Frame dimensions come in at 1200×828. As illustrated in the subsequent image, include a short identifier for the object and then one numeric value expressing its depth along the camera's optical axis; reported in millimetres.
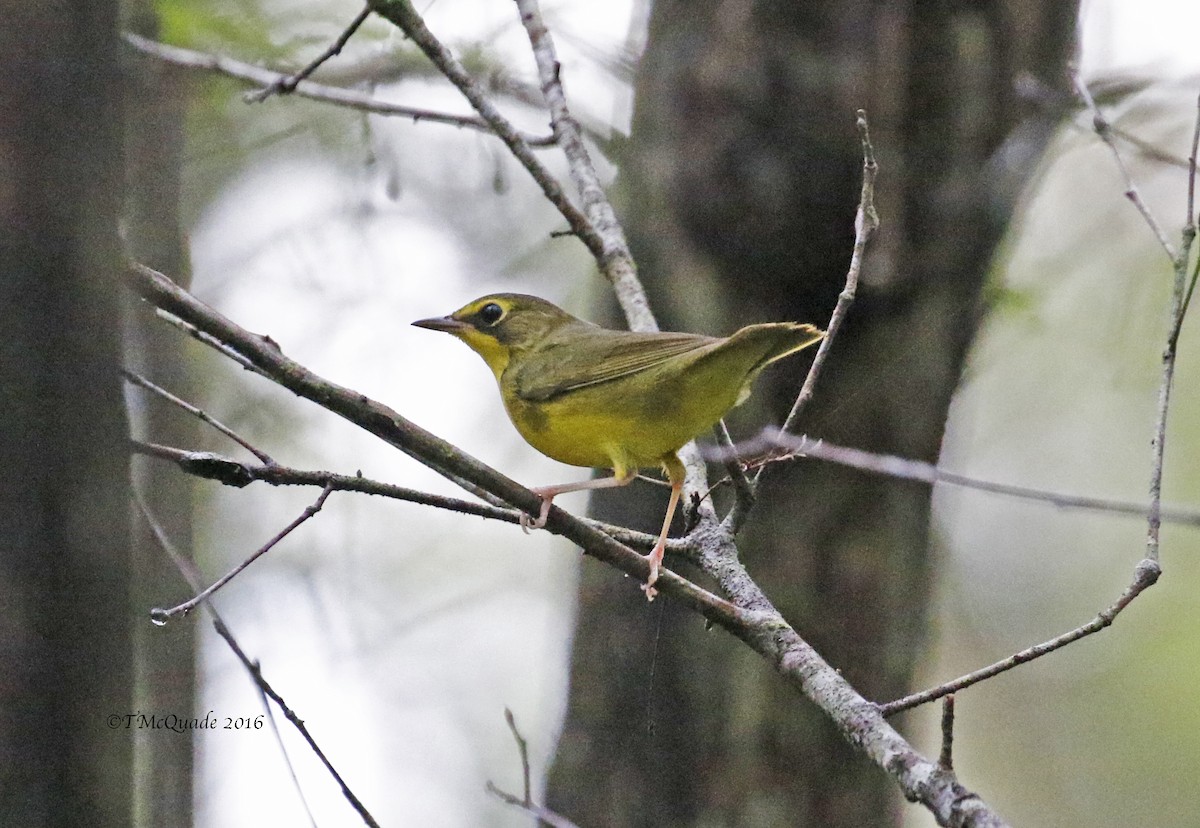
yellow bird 8008
